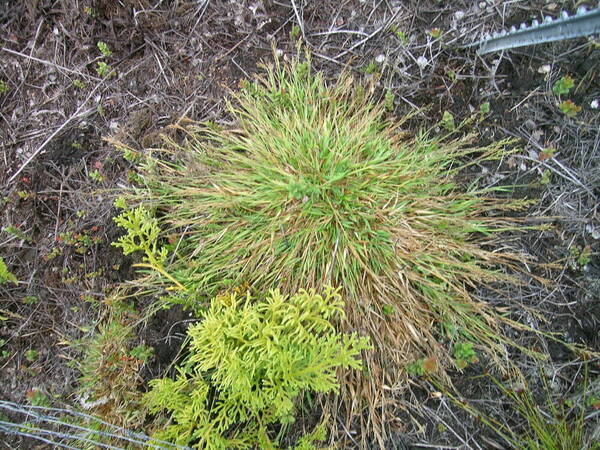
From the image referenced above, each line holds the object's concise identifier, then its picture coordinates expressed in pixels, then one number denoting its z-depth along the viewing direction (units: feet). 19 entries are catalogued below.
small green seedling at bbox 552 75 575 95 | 6.11
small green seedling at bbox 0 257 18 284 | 6.93
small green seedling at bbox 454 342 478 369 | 5.91
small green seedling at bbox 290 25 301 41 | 7.41
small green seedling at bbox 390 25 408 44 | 7.09
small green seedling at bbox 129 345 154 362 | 6.45
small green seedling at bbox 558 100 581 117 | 6.18
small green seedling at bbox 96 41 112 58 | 7.76
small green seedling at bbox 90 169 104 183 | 7.42
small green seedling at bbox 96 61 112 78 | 7.93
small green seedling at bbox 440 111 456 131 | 6.61
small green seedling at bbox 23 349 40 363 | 7.31
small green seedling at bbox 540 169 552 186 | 6.48
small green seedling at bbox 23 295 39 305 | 7.49
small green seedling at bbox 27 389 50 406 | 6.89
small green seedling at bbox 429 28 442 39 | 6.89
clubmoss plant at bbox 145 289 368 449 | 4.80
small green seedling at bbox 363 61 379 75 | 7.11
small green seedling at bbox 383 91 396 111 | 6.88
